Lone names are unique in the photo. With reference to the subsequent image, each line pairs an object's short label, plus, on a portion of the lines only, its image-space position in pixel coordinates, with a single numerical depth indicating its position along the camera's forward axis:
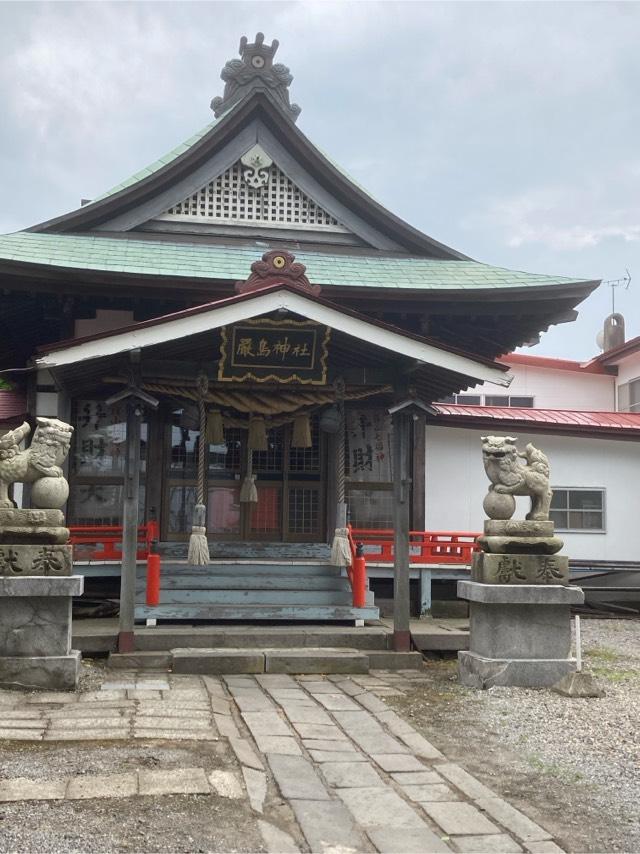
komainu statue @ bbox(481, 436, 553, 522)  9.44
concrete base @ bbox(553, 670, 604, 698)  8.54
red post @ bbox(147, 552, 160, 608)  11.10
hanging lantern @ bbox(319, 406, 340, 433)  12.63
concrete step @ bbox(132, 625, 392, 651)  10.41
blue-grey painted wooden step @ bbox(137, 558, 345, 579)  12.22
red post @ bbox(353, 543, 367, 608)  11.49
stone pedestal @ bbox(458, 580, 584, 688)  8.96
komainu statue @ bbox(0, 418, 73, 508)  8.86
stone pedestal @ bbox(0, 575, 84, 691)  8.52
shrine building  10.45
